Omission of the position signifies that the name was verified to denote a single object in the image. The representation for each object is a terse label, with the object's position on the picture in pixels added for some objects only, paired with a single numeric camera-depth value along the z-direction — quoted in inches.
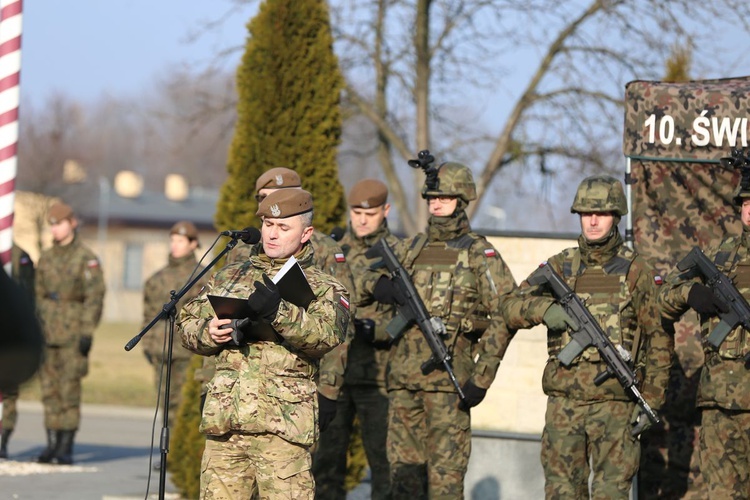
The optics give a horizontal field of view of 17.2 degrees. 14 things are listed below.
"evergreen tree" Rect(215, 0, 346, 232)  771.2
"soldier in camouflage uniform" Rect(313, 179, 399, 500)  673.3
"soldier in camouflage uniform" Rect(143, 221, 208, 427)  938.4
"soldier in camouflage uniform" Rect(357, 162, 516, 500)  611.9
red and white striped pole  622.6
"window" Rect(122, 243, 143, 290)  4703.8
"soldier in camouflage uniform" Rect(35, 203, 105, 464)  939.0
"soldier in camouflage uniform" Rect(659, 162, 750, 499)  556.9
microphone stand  454.7
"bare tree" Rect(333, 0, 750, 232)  1418.3
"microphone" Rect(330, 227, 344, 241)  677.5
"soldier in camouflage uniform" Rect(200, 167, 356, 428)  579.3
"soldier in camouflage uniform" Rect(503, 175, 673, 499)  562.0
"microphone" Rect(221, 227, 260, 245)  482.0
